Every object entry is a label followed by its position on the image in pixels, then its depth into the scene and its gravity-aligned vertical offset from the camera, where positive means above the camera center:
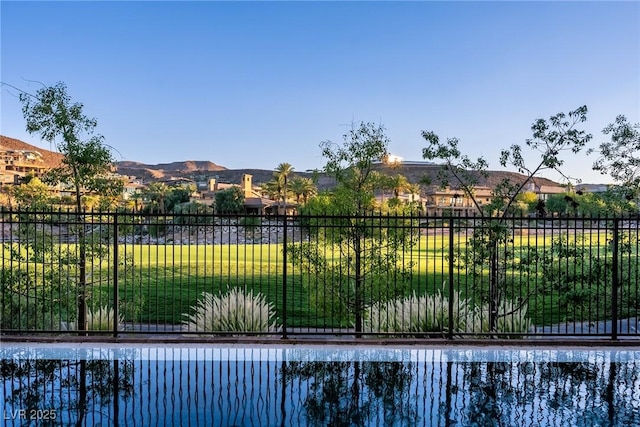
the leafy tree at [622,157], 9.45 +0.88
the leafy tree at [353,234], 8.87 -0.63
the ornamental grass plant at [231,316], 7.80 -1.88
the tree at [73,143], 8.07 +0.96
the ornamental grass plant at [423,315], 7.86 -1.89
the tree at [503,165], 7.95 +0.55
